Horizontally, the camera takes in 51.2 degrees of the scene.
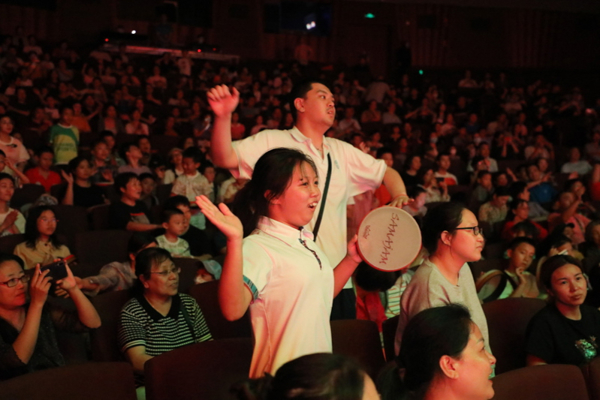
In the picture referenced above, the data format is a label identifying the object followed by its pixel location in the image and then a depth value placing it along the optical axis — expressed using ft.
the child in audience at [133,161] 18.70
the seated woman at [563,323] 8.00
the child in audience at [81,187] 15.71
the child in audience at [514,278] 11.17
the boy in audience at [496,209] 18.01
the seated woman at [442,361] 5.03
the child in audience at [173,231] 13.16
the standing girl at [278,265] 4.49
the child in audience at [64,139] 19.67
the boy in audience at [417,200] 16.28
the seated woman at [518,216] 16.04
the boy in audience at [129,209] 14.40
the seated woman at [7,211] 13.07
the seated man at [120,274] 10.30
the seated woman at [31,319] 7.27
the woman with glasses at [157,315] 8.20
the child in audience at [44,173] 17.22
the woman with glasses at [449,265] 6.81
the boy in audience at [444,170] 21.29
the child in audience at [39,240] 11.89
